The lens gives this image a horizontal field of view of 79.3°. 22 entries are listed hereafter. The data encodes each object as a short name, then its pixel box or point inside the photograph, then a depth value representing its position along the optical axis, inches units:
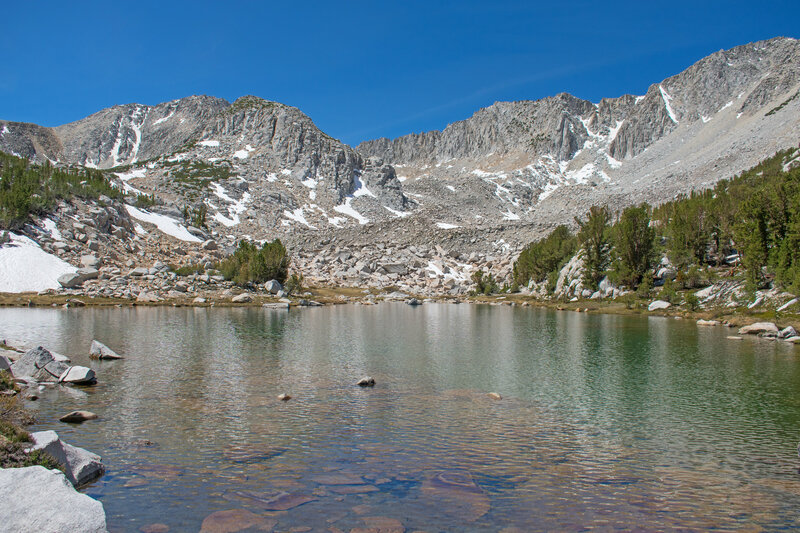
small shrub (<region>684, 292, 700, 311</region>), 2504.8
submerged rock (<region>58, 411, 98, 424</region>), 697.6
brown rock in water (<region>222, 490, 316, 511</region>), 457.4
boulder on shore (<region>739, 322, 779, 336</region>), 1729.6
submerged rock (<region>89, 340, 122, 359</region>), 1201.4
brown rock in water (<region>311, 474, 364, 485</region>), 518.3
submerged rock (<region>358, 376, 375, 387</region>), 984.3
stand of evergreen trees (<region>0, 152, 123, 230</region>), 3331.7
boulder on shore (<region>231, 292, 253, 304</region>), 3169.3
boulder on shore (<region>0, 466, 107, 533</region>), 308.5
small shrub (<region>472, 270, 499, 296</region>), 4856.8
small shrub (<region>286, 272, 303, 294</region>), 3804.4
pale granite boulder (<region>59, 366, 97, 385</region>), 919.0
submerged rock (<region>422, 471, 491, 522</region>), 451.2
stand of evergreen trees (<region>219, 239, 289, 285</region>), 3659.0
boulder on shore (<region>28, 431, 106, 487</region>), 455.4
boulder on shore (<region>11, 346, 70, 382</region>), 933.8
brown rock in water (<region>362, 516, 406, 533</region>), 413.9
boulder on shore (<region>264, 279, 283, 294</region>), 3641.7
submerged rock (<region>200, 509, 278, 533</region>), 412.2
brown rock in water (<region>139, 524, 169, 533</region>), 407.2
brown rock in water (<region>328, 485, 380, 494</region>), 494.9
